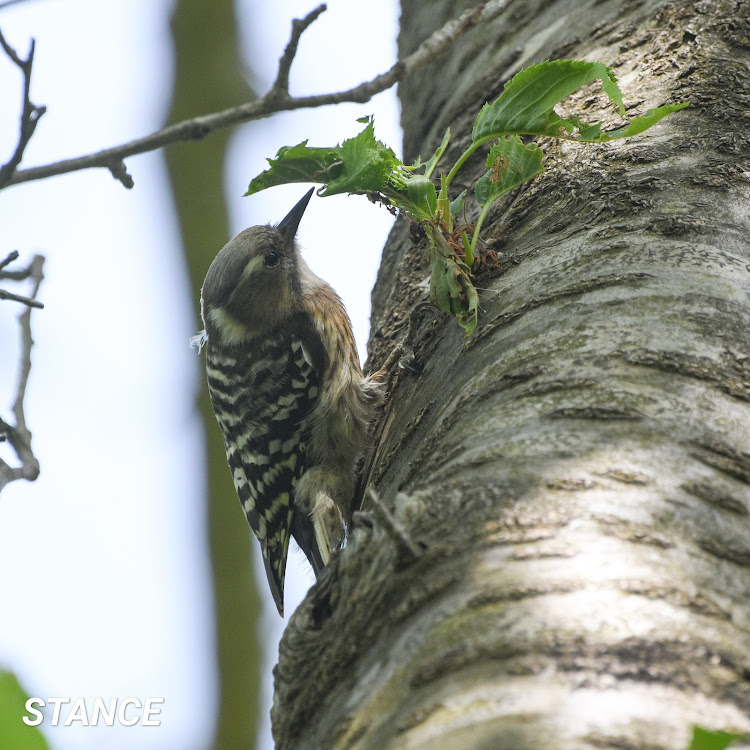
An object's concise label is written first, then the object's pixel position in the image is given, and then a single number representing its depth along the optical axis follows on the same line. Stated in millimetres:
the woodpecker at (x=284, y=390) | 5171
